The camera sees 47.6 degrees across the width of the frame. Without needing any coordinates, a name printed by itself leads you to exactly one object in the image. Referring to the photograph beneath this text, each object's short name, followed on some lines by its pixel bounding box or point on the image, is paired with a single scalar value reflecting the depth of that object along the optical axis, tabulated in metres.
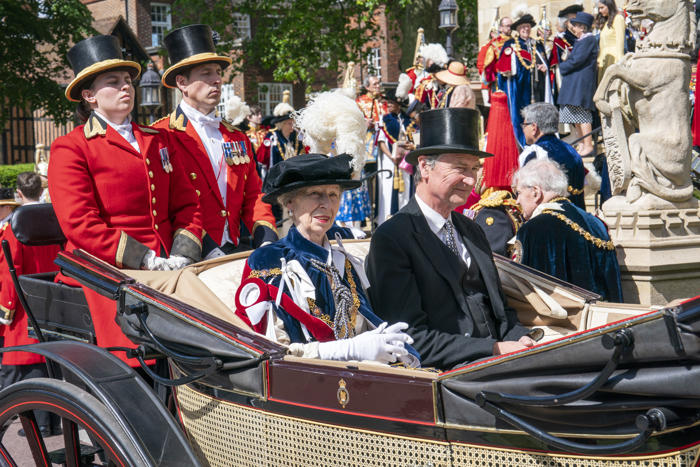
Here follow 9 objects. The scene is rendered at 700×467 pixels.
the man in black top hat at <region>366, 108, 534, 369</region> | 3.22
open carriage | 1.86
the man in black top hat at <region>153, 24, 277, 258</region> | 4.07
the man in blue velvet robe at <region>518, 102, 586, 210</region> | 6.26
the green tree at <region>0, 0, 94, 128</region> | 18.72
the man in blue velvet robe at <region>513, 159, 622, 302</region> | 4.75
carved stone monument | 5.88
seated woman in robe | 2.74
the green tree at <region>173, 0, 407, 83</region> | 21.52
